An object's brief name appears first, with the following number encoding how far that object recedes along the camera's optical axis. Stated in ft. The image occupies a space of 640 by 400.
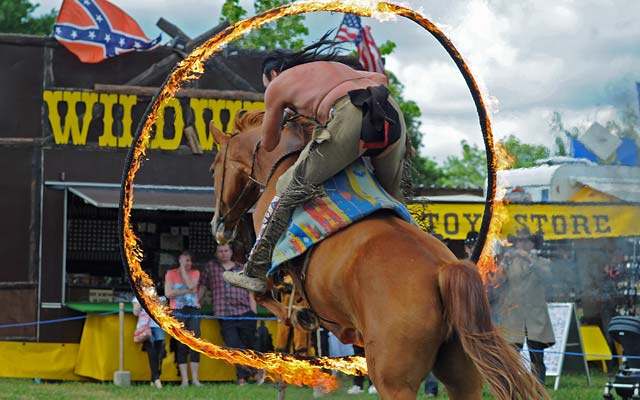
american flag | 61.00
